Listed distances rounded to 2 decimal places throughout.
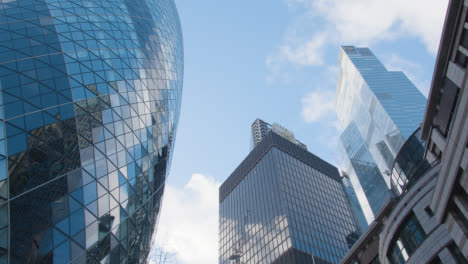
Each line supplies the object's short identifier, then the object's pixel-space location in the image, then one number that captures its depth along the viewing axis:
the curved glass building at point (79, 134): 21.64
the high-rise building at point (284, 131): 163.48
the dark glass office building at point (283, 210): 88.44
